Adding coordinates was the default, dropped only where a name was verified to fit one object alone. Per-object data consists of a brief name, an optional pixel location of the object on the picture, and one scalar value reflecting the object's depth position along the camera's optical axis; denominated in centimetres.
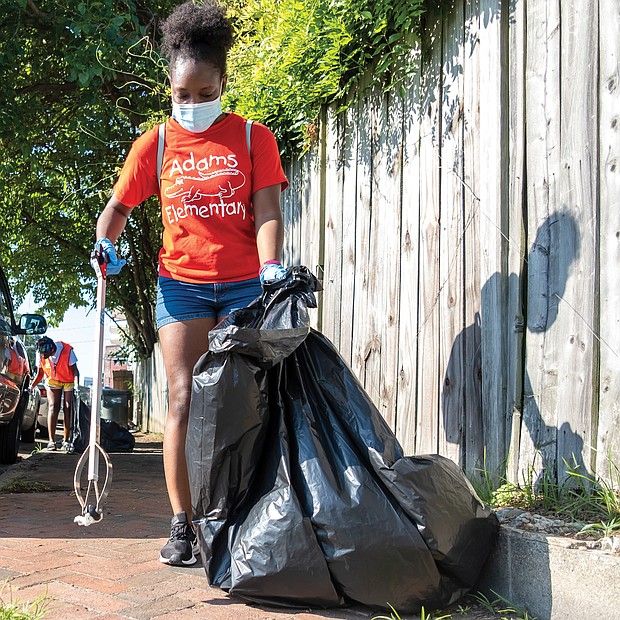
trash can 1439
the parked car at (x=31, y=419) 988
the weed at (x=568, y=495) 231
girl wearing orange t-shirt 291
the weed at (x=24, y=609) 205
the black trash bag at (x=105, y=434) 842
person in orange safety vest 926
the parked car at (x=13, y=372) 592
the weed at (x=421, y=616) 220
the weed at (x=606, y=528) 219
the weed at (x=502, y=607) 232
